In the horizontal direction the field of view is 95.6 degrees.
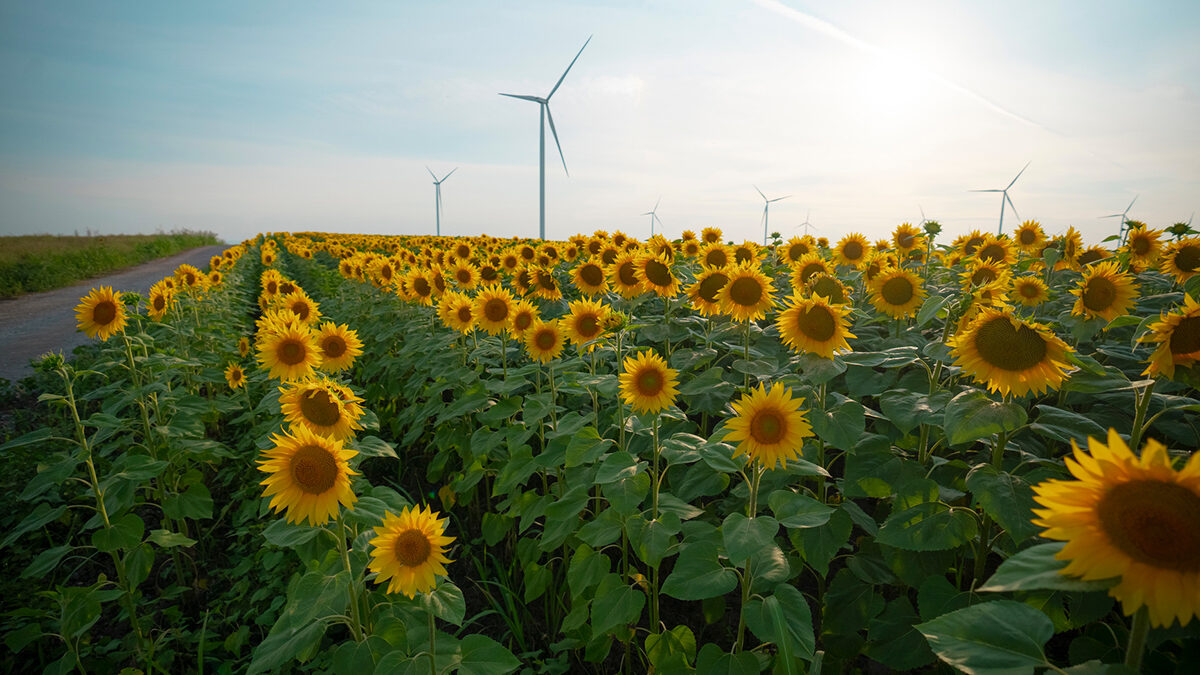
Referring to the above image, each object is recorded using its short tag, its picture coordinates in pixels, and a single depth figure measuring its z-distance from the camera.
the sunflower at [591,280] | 5.36
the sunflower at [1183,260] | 4.51
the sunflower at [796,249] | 6.90
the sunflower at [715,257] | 5.21
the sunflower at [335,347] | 4.14
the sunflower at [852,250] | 6.88
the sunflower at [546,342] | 3.99
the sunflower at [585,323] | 3.83
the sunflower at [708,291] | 3.84
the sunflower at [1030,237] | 7.23
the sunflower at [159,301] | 6.35
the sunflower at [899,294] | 4.07
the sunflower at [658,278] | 4.55
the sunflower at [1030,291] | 3.99
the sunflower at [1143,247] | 5.21
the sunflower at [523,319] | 4.32
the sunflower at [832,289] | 3.87
